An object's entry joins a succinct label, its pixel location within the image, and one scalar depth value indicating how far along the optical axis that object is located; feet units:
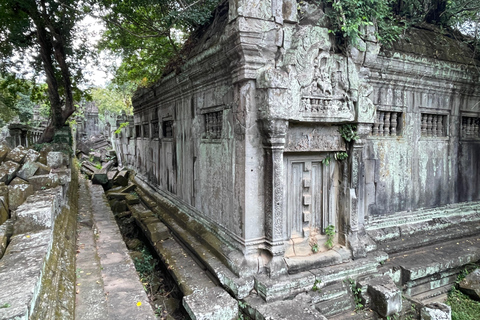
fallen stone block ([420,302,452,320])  11.96
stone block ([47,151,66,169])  19.84
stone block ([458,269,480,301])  15.38
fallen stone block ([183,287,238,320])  10.64
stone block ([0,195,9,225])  10.79
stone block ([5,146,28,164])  14.47
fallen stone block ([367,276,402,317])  12.30
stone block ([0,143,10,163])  14.15
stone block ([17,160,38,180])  13.92
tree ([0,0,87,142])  24.41
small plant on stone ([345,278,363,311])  12.90
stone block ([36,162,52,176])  14.73
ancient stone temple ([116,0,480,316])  12.17
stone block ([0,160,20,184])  13.06
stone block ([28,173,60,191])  13.57
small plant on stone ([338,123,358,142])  14.14
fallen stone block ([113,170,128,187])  33.78
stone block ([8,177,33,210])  11.82
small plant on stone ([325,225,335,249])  14.32
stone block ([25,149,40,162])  15.05
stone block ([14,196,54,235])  9.62
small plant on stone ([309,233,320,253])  13.93
